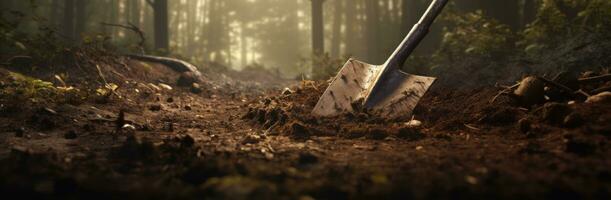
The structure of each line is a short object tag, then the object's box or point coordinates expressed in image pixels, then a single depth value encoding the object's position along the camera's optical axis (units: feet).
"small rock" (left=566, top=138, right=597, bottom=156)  7.16
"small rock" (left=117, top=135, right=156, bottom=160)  7.90
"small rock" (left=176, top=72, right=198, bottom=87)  24.87
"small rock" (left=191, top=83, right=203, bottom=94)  23.75
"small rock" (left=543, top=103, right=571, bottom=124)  9.27
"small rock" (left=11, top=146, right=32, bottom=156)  7.59
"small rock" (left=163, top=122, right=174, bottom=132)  11.88
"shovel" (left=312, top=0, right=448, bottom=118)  12.58
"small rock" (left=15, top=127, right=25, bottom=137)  10.24
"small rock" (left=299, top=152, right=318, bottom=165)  7.59
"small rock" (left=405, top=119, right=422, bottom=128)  11.11
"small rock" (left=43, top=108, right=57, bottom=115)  12.28
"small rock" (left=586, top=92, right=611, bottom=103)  10.05
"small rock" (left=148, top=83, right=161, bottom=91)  21.36
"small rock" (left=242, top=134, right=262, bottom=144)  9.89
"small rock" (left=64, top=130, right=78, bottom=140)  10.12
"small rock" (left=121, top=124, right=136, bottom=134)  11.14
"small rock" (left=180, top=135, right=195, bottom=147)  8.54
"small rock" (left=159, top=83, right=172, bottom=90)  22.37
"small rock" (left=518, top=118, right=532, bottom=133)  9.25
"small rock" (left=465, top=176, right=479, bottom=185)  5.51
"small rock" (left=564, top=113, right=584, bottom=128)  8.70
